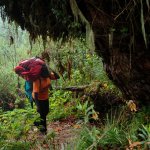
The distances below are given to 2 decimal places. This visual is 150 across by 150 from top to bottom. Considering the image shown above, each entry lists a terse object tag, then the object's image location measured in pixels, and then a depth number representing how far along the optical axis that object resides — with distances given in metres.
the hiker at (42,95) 7.14
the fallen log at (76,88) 9.84
